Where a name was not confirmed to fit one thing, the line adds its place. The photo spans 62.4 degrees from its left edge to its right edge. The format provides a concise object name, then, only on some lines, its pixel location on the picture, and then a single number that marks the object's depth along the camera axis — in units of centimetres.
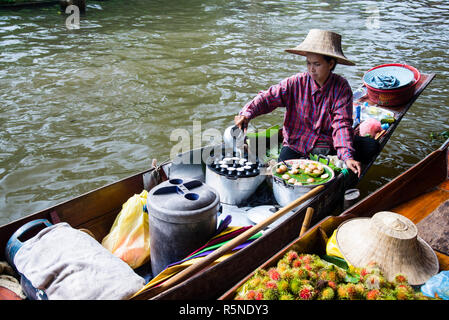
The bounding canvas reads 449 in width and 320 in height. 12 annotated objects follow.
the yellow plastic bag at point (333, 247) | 252
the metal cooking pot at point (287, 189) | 324
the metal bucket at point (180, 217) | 241
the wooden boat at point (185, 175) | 232
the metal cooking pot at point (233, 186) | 341
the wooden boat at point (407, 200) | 268
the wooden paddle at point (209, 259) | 215
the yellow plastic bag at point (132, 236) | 290
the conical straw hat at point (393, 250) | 233
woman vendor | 360
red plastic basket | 546
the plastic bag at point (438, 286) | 217
